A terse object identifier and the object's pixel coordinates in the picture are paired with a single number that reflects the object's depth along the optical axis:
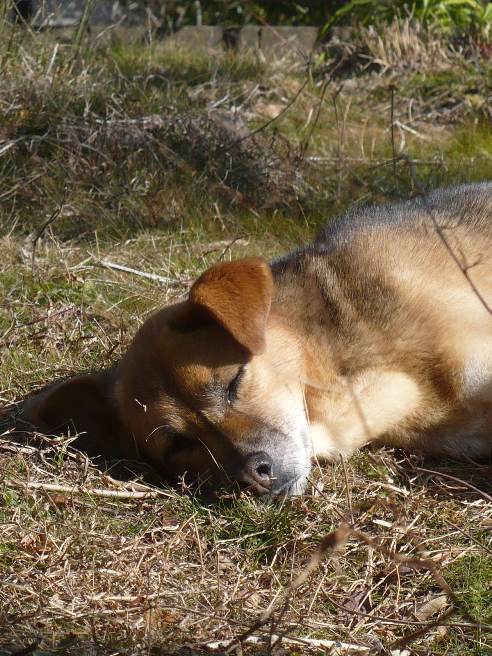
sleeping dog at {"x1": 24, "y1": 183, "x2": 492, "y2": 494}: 7.89
